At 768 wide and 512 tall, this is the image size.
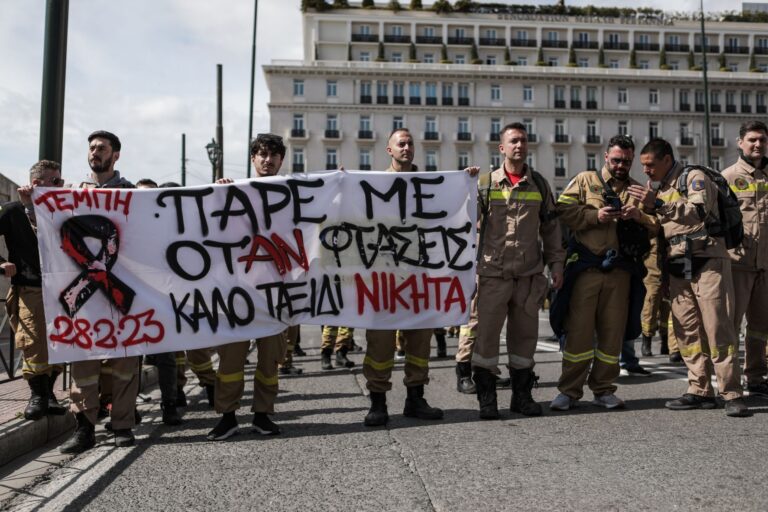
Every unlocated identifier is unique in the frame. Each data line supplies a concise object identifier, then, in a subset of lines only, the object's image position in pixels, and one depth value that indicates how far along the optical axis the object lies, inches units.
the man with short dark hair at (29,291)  220.2
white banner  203.6
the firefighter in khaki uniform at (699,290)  216.8
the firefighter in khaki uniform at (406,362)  212.8
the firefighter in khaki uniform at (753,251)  239.5
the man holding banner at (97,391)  193.6
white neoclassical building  2630.4
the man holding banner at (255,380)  201.0
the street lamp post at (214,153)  828.0
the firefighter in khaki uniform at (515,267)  218.7
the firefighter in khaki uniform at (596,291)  225.9
